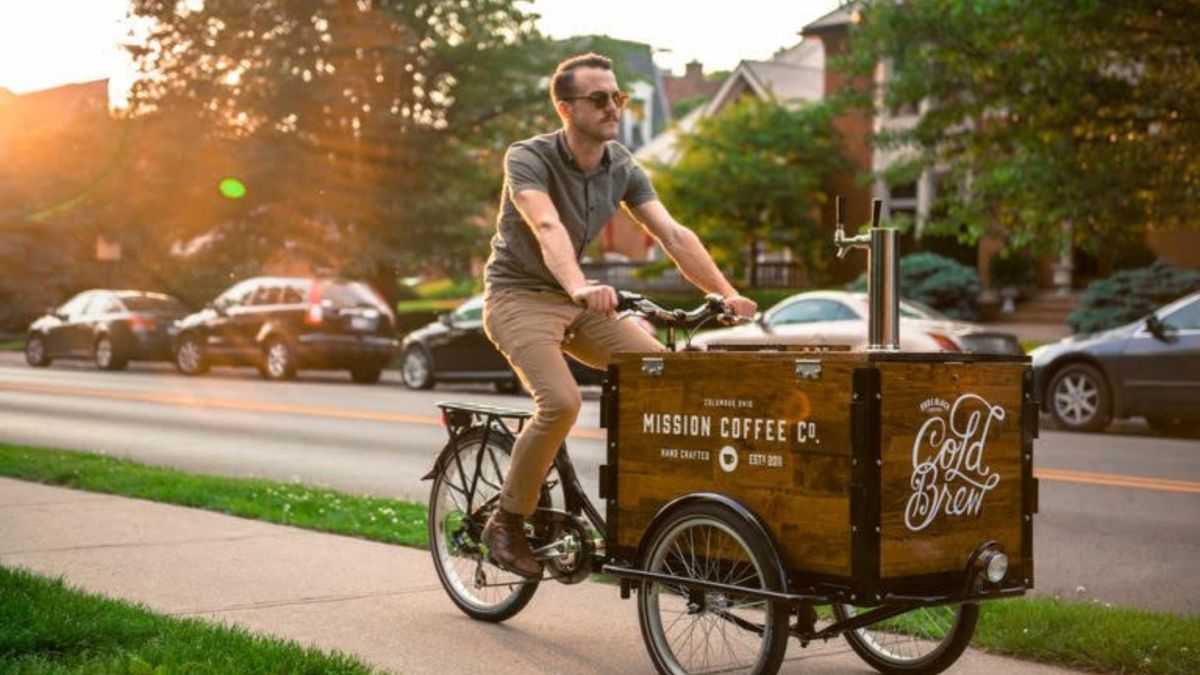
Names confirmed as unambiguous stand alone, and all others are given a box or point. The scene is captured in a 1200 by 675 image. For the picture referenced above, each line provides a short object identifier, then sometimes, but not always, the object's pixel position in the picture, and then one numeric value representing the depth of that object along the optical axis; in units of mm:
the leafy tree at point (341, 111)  37219
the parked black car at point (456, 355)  23797
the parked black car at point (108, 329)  32219
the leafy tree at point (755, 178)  40125
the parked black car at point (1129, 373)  16516
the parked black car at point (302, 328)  27219
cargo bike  4973
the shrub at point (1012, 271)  35219
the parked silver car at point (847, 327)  18516
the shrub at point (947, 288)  33906
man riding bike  5957
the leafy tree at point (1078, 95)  19312
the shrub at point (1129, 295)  27969
